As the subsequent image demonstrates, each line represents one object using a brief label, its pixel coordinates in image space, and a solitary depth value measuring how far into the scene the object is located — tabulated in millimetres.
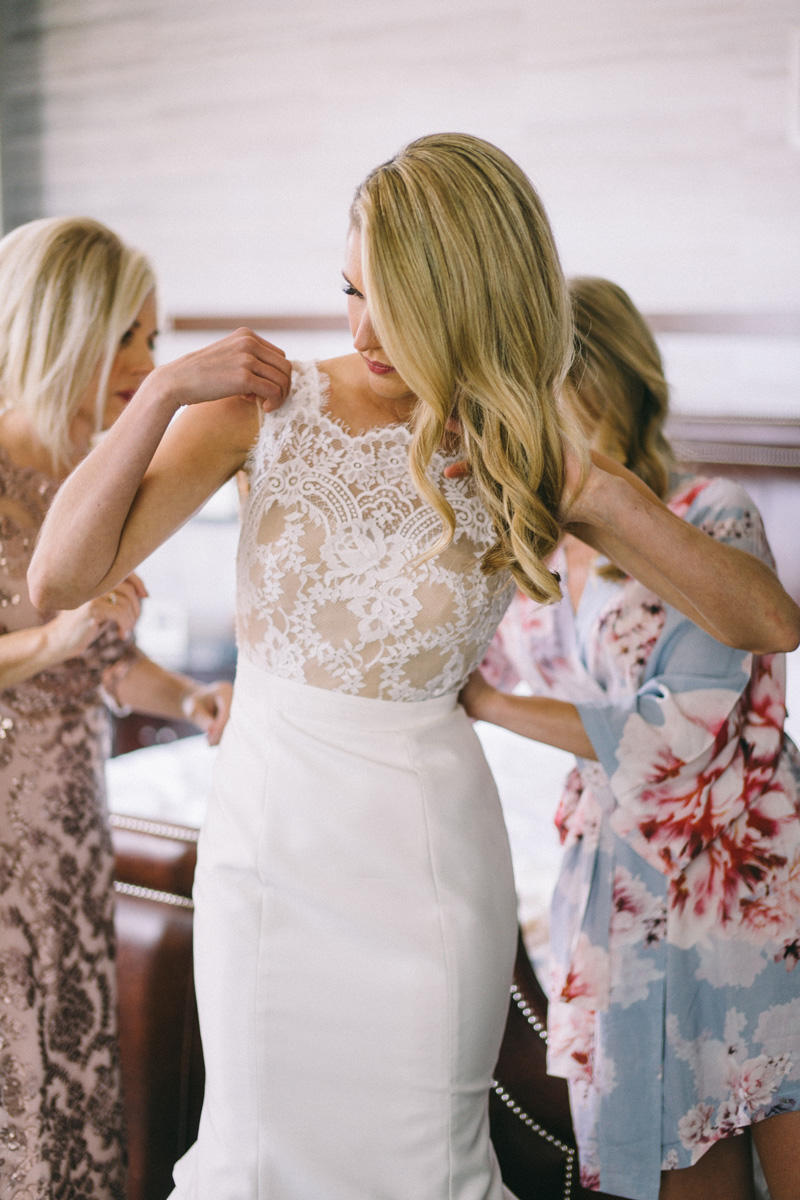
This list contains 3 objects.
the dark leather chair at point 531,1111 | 1691
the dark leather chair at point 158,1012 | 1781
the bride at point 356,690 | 1131
